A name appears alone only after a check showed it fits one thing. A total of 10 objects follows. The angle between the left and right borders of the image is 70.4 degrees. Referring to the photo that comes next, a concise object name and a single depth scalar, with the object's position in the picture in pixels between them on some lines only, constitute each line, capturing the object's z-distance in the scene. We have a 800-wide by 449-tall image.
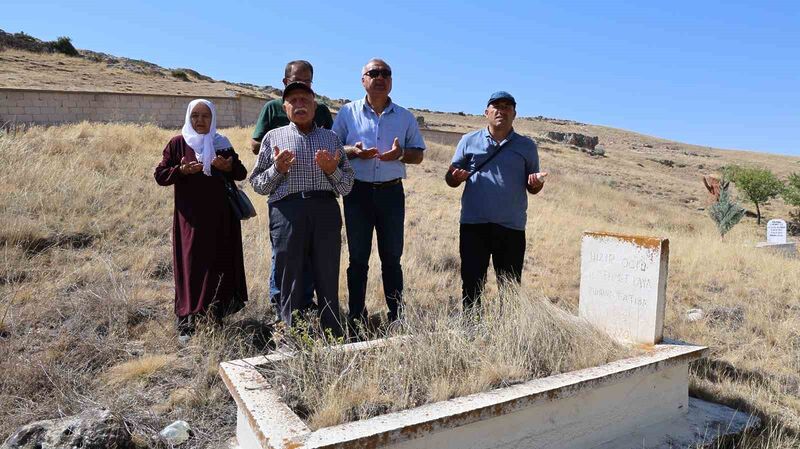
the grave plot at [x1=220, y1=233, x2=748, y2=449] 2.36
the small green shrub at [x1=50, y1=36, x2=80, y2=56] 41.81
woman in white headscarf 4.03
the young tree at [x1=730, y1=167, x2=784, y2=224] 26.52
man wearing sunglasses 4.08
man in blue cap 4.19
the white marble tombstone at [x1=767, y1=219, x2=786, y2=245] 12.60
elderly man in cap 3.52
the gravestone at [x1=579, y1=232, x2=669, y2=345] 3.60
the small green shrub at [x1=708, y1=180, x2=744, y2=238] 15.72
